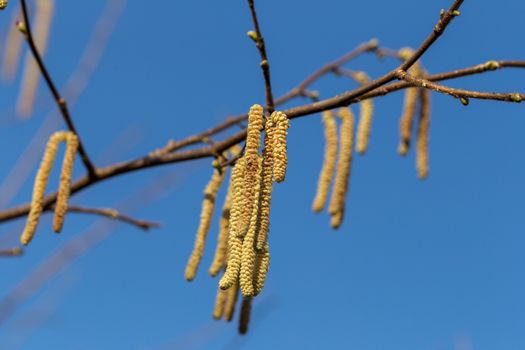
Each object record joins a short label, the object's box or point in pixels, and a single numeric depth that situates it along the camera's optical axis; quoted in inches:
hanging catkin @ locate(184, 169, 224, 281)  27.7
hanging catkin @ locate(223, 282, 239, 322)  28.2
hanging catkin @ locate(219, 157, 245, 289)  23.4
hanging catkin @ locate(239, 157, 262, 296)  23.3
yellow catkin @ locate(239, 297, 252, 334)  28.6
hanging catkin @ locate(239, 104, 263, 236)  23.6
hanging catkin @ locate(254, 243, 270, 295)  23.5
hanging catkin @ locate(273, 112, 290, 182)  23.4
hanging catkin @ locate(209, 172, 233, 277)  27.3
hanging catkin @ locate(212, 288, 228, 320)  28.3
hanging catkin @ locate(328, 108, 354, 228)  29.5
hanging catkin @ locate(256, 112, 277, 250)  23.6
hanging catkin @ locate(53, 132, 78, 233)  27.5
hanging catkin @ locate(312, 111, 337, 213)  29.6
